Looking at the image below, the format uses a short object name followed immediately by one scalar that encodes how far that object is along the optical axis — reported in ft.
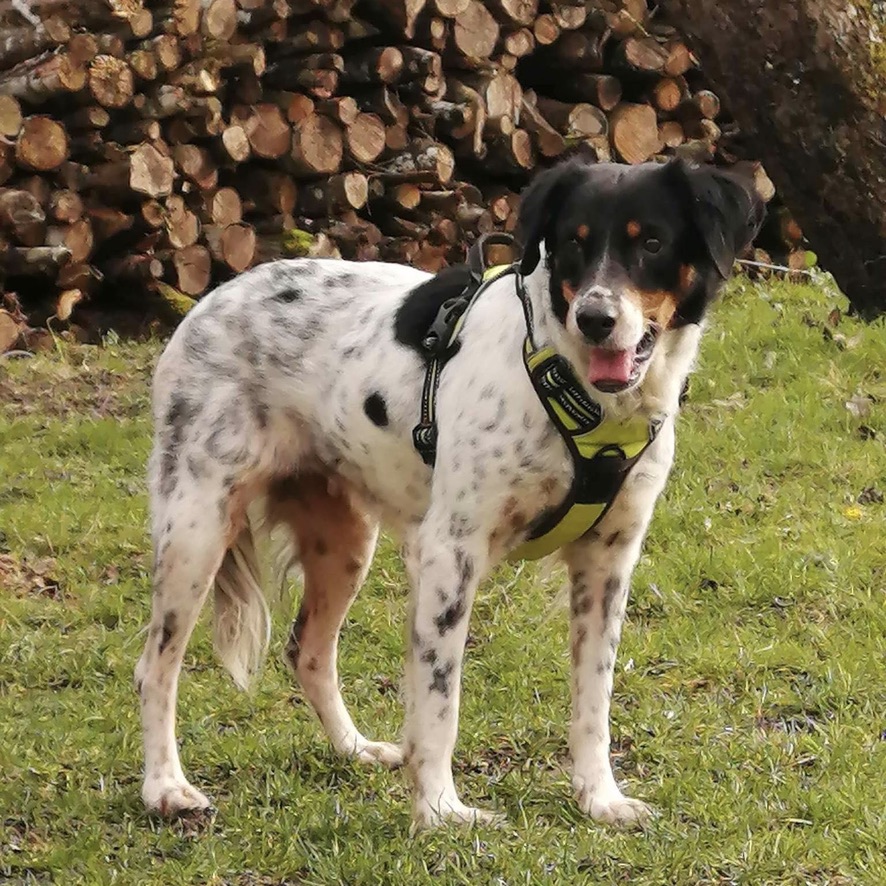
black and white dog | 21.90
